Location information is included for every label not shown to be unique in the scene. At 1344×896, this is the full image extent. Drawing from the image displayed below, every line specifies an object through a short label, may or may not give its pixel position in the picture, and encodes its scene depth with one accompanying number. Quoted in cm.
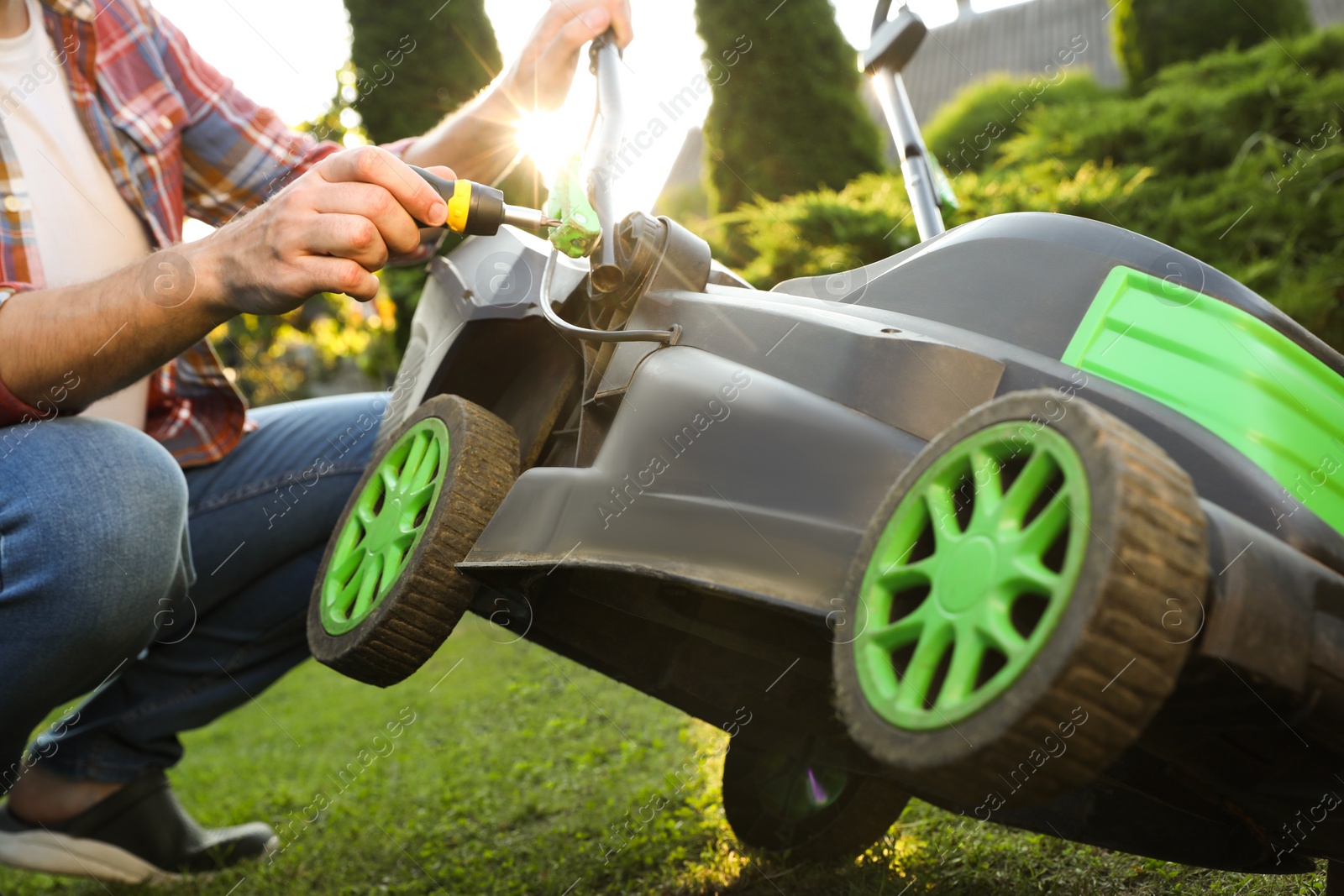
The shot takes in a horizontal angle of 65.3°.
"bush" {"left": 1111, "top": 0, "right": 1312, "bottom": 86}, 682
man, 134
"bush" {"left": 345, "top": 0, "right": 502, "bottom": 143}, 575
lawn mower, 70
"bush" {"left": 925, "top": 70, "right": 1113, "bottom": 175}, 924
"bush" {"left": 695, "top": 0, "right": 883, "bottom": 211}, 582
